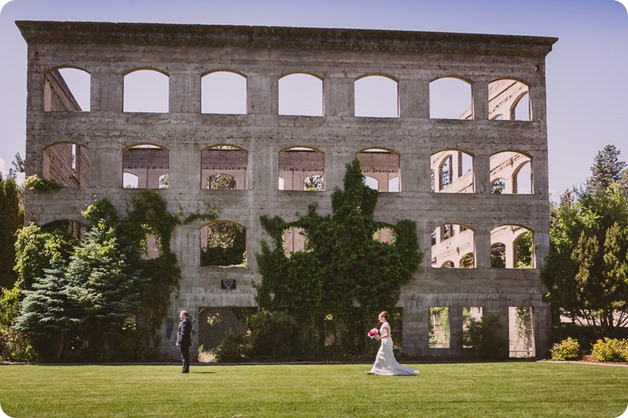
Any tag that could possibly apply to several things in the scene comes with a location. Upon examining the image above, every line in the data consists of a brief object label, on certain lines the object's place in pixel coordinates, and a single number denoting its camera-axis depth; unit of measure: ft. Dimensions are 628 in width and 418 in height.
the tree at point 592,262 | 99.40
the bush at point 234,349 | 97.81
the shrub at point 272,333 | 99.50
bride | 65.10
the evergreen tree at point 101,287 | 96.43
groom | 69.87
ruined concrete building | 107.65
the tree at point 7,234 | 114.93
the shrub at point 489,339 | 106.11
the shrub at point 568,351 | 97.04
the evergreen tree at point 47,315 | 96.07
